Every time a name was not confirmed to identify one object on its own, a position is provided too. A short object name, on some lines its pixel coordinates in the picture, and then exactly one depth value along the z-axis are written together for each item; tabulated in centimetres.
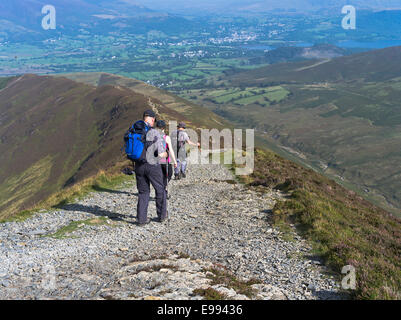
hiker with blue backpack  1202
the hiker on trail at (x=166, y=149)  1327
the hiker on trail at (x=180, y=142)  1960
